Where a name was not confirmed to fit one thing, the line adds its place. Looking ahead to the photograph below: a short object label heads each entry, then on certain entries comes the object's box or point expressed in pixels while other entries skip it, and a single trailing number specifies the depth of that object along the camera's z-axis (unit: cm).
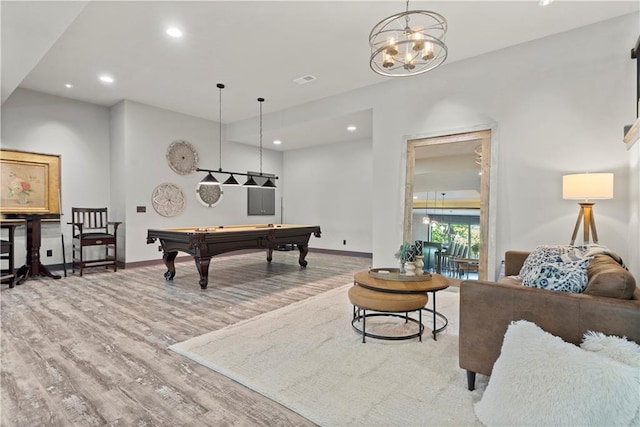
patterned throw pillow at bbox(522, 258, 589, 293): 176
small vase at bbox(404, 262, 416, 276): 296
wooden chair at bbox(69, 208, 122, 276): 535
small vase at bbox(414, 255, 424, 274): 301
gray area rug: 174
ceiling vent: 502
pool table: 431
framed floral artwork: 516
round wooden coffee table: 256
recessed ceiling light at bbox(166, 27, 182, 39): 365
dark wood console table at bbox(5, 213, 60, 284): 506
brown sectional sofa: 150
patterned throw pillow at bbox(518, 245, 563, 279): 247
